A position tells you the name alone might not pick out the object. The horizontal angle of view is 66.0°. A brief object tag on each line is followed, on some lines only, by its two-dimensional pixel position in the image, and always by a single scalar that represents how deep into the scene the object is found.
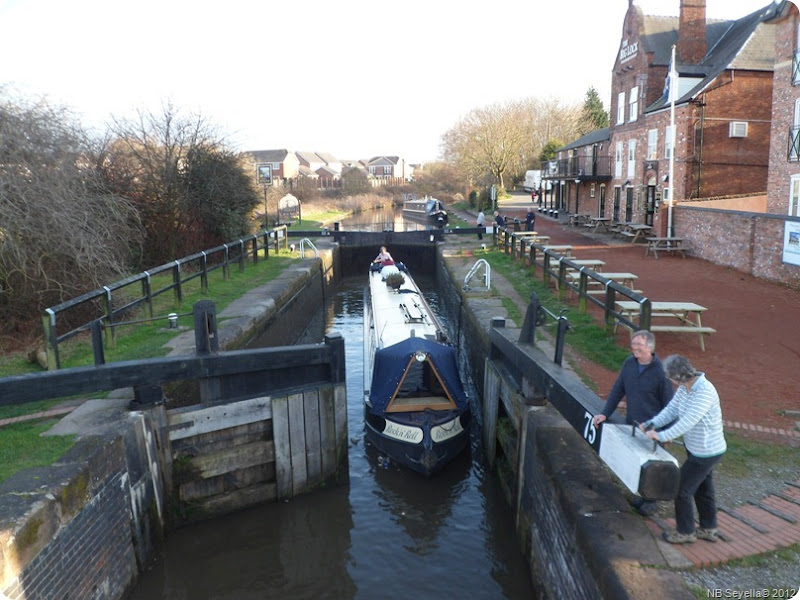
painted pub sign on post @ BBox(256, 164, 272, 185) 33.78
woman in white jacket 4.32
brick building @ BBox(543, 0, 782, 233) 22.55
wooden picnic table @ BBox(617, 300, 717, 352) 9.75
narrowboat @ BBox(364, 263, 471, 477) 8.82
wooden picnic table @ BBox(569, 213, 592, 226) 33.03
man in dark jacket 4.97
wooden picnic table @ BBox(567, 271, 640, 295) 13.38
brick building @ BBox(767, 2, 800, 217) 16.81
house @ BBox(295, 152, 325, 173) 110.80
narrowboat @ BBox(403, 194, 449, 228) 35.91
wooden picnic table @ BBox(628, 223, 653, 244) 23.55
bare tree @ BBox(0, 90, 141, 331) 9.52
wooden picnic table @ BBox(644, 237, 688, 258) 20.28
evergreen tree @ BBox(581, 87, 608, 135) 65.88
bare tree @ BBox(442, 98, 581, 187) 54.56
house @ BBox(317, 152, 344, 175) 123.31
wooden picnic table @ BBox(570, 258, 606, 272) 15.04
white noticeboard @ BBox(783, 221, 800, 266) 14.08
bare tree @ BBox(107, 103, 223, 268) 18.58
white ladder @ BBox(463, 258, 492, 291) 15.64
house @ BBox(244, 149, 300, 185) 92.66
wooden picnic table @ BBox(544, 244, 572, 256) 18.90
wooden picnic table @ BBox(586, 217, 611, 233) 29.12
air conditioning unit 22.70
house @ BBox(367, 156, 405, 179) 124.50
